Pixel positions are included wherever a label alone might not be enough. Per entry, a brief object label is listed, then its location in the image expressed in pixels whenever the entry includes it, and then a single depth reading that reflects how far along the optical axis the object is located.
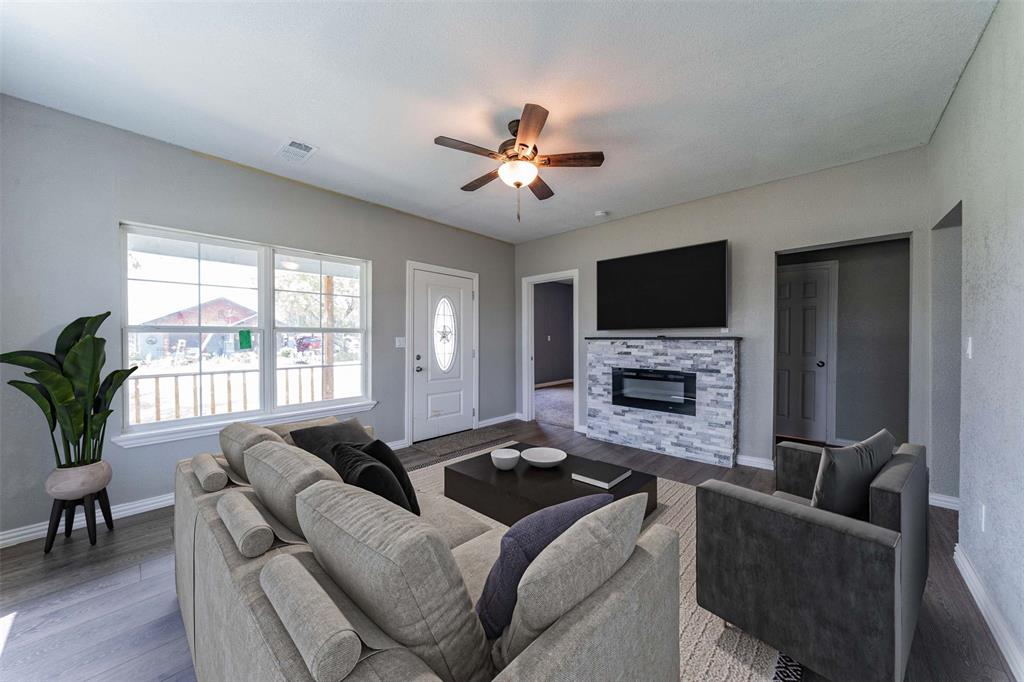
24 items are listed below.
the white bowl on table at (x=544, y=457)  2.63
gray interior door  4.46
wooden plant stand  2.30
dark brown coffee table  2.28
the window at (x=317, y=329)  3.66
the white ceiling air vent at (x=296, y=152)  2.97
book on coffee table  2.38
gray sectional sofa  0.75
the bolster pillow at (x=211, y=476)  1.55
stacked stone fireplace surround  3.79
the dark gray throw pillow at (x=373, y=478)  1.45
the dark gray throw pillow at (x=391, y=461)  1.64
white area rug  1.50
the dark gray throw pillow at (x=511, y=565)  0.95
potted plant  2.23
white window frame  2.85
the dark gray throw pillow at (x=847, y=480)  1.51
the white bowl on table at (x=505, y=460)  2.61
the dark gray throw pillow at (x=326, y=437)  1.92
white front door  4.67
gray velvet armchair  1.26
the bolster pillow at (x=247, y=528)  1.10
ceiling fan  2.35
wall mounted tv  3.89
